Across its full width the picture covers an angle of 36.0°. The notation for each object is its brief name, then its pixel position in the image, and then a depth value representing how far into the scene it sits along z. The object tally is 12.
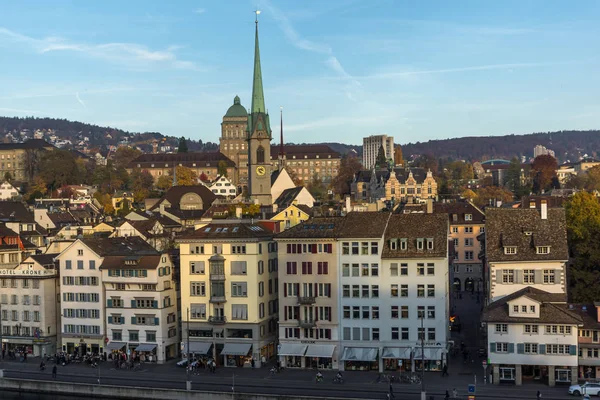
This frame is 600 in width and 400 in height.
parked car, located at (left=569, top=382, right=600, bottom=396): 62.03
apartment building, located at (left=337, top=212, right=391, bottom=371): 74.69
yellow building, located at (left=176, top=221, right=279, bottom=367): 78.56
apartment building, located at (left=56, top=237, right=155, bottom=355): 84.62
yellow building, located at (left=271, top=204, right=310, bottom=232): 119.12
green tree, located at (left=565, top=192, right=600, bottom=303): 76.69
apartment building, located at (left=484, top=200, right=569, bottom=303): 71.19
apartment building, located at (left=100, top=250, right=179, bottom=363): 81.62
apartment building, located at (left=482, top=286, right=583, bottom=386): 66.12
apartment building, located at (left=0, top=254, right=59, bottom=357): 87.62
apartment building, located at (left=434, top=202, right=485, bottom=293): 125.75
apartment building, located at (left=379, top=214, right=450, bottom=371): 73.12
